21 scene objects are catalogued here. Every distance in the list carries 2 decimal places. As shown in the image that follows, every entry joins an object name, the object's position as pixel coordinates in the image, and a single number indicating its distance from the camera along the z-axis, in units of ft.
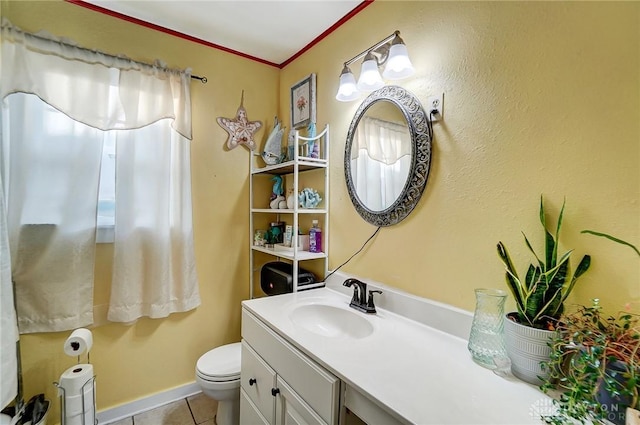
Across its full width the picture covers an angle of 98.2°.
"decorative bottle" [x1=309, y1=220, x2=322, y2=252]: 5.76
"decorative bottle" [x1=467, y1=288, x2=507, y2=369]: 2.83
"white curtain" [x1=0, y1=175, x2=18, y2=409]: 3.79
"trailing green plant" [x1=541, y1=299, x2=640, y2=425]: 1.92
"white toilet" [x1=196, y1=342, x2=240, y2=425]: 4.79
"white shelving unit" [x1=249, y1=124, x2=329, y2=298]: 5.42
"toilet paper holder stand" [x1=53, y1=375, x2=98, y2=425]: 4.38
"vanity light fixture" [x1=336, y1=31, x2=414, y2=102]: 3.87
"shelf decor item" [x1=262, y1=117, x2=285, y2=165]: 6.57
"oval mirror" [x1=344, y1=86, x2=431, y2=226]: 3.99
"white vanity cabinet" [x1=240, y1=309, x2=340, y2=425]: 2.85
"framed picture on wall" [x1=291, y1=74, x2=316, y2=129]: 6.00
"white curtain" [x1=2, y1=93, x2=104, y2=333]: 4.50
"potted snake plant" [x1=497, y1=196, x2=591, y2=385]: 2.53
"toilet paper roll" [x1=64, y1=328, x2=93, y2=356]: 4.53
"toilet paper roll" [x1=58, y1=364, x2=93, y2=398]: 4.42
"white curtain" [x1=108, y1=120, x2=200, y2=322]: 5.26
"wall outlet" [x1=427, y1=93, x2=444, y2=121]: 3.75
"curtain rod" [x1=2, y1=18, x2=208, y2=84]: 4.39
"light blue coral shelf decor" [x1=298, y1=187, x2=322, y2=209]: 5.75
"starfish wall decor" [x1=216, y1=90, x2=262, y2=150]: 6.49
